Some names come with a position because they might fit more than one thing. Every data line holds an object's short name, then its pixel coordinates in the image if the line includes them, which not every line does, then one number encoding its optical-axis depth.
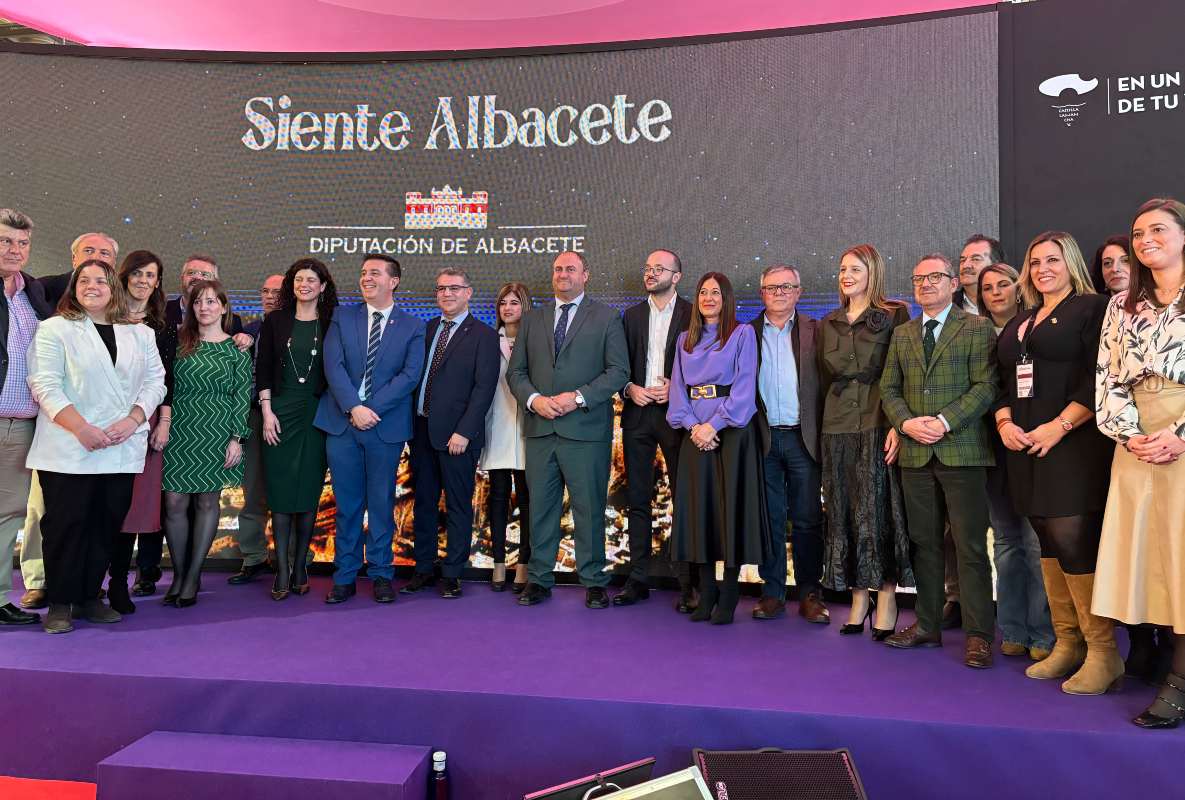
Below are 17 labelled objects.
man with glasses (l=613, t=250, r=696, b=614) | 4.03
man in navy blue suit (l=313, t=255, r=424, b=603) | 3.99
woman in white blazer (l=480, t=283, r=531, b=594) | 4.23
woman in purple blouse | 3.62
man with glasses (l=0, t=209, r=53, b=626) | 3.42
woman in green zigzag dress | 3.79
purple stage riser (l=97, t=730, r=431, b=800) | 2.32
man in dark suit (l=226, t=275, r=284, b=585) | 4.44
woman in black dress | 2.80
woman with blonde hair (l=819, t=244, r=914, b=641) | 3.38
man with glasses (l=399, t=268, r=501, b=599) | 4.06
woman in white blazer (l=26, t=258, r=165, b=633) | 3.32
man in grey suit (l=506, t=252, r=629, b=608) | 3.97
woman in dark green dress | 3.94
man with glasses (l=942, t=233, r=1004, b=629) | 3.64
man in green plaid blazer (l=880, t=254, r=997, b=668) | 3.13
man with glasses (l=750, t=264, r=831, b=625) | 3.74
